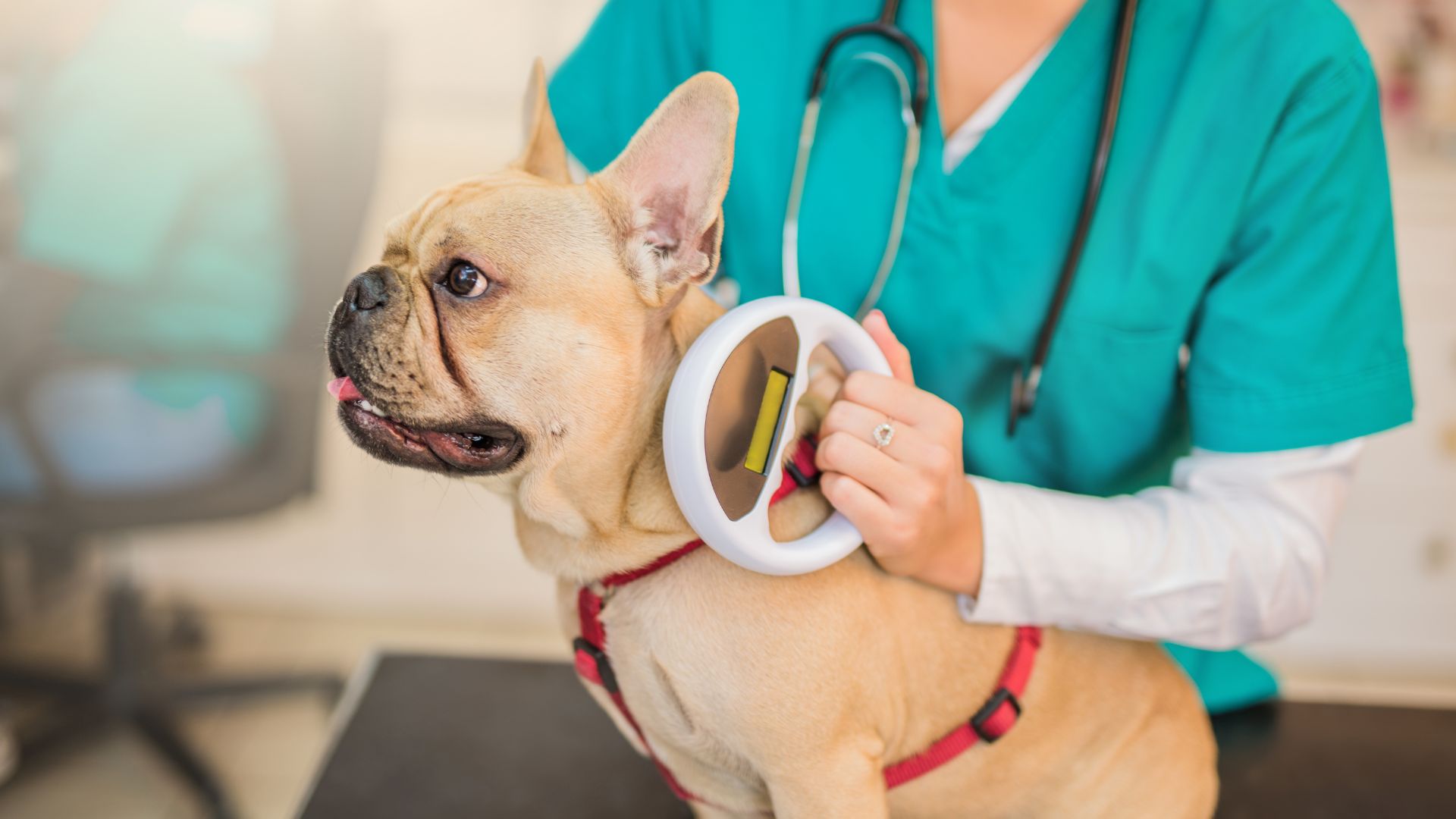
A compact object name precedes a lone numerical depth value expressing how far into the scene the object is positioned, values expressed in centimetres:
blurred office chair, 168
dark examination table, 93
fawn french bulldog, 64
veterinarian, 75
